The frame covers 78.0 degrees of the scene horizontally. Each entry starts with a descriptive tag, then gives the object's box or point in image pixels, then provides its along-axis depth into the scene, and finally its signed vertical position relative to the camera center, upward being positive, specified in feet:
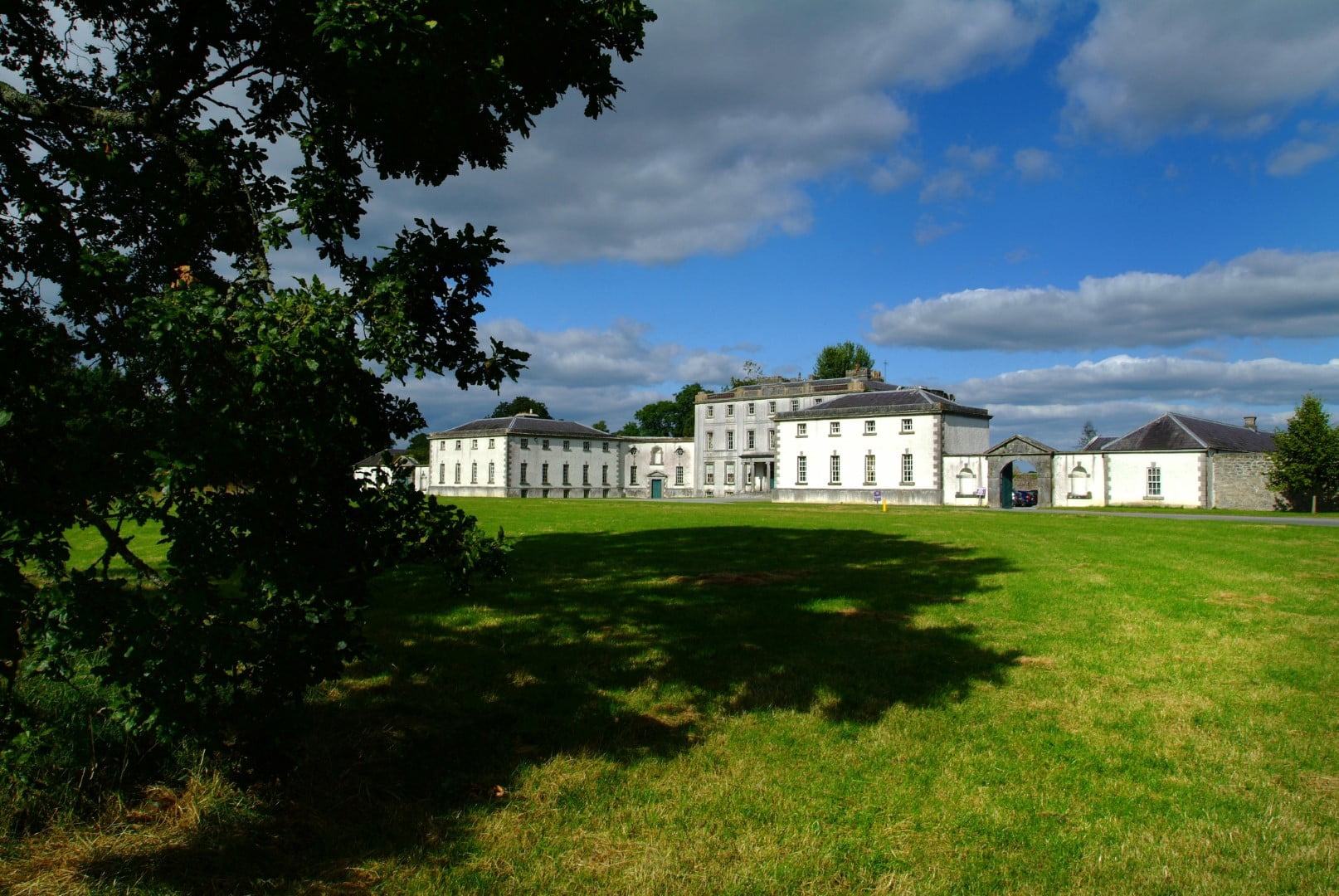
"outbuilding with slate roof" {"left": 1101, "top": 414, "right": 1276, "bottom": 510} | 152.46 +3.71
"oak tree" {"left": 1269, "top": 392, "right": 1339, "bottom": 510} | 141.59 +4.91
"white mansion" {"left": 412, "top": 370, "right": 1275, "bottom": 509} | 160.76 +6.77
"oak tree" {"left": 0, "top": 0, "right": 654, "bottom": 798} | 12.66 +2.01
